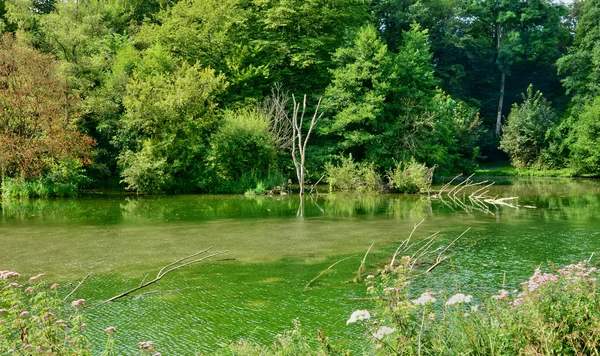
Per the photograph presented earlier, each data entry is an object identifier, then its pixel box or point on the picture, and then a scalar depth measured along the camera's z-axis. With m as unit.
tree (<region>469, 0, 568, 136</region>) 49.53
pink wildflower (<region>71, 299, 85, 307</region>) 4.48
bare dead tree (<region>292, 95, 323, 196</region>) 25.89
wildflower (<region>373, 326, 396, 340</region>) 4.02
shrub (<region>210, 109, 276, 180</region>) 26.83
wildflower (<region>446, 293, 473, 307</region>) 4.27
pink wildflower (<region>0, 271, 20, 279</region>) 4.66
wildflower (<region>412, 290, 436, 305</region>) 4.22
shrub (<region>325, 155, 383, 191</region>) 27.23
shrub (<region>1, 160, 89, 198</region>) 24.16
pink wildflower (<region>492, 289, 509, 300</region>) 4.77
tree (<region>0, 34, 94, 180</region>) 23.97
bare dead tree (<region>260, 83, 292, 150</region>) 29.11
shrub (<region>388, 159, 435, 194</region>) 25.66
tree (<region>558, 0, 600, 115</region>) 39.38
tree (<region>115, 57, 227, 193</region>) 25.86
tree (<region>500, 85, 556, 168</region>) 41.12
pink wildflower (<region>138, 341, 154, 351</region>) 4.18
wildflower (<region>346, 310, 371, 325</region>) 3.95
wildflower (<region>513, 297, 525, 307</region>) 4.93
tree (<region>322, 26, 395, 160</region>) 29.09
